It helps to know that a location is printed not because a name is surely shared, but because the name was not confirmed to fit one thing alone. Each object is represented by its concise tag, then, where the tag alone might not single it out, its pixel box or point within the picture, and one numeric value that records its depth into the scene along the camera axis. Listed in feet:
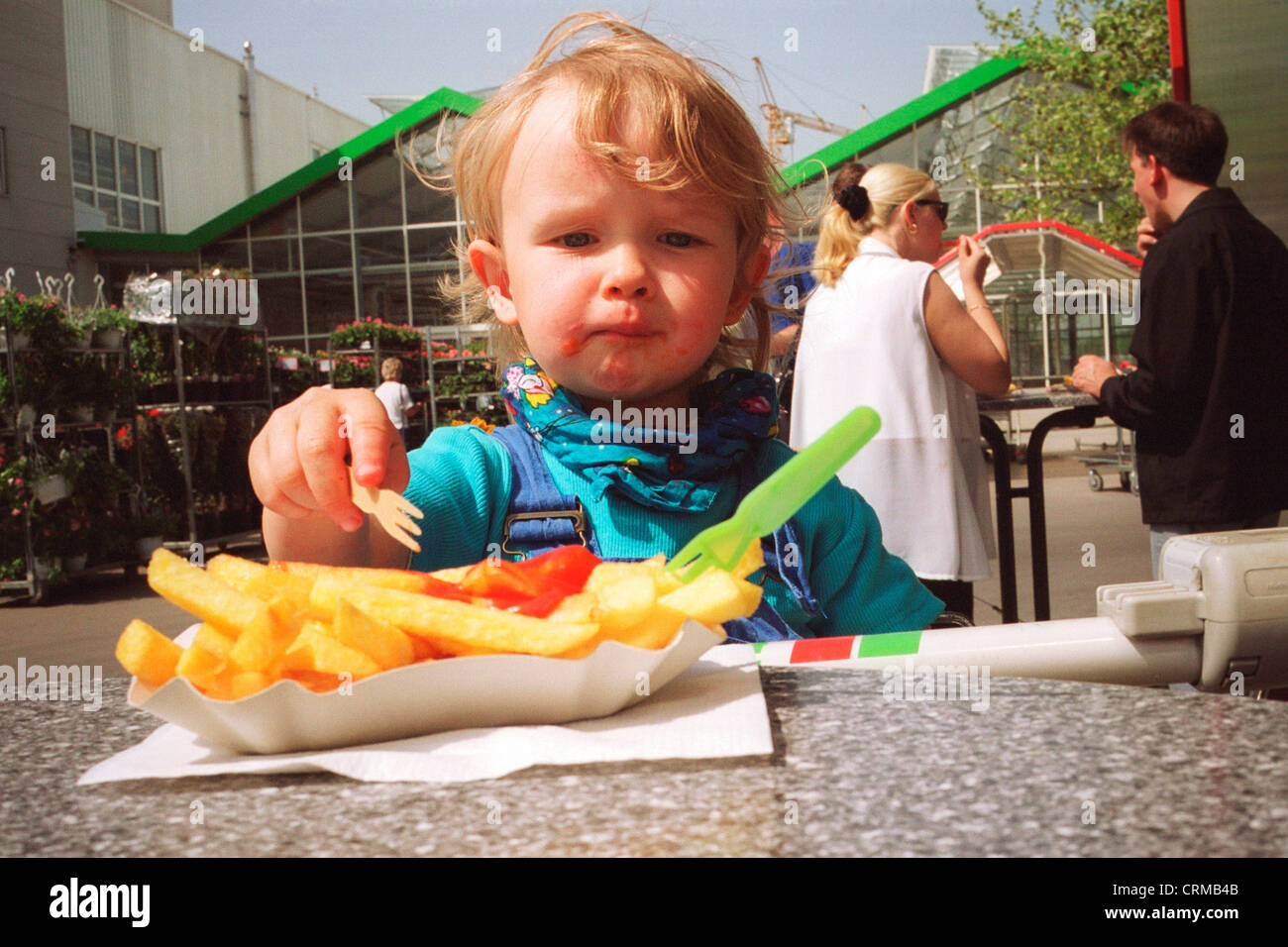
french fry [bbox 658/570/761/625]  2.65
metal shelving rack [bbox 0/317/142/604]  28.60
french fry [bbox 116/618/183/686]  2.45
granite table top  1.92
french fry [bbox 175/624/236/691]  2.49
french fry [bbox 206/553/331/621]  2.81
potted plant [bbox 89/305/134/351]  31.89
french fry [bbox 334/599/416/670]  2.43
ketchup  2.81
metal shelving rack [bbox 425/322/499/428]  57.21
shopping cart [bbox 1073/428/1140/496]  41.16
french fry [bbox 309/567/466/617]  2.68
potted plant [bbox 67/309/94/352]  30.60
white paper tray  2.43
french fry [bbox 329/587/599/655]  2.49
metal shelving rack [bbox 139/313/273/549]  34.35
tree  55.67
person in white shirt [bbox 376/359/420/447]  46.73
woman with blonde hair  12.50
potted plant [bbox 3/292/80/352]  28.94
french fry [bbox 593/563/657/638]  2.62
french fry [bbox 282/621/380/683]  2.50
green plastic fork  2.49
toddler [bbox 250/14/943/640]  4.78
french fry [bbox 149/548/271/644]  2.56
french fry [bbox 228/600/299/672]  2.49
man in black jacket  11.19
